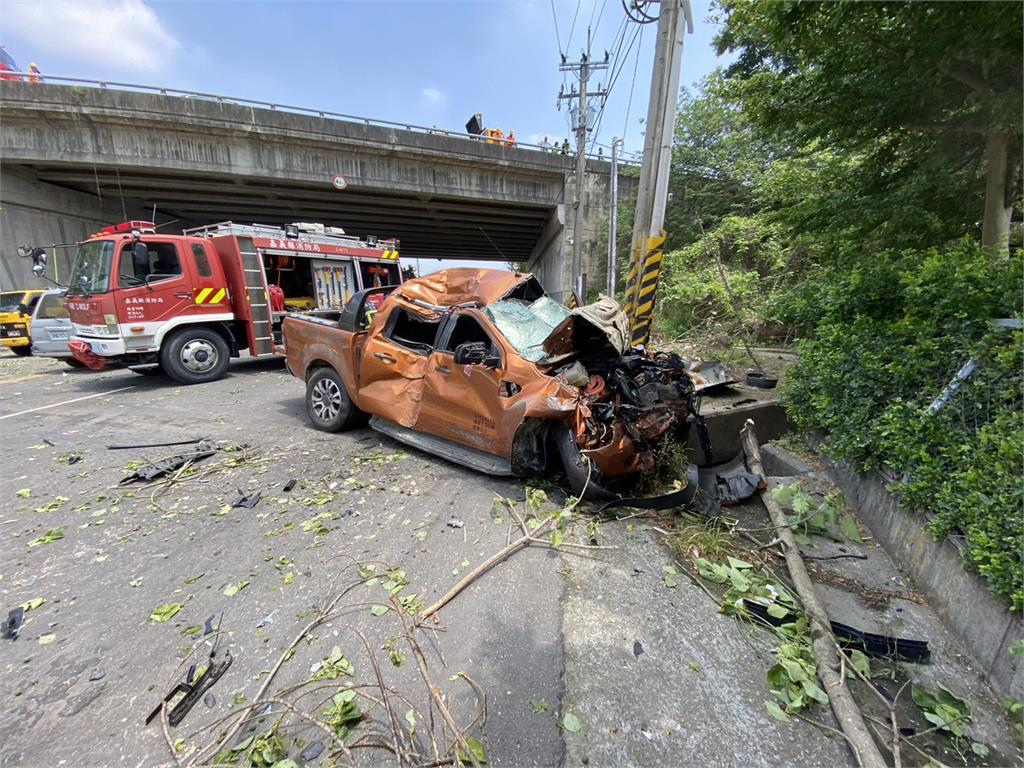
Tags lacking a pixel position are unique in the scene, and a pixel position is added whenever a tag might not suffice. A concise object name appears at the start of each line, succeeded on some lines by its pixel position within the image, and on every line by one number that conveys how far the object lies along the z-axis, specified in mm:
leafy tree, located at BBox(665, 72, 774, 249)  15297
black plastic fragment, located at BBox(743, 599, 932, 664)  2424
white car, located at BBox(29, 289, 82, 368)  9062
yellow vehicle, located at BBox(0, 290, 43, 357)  12055
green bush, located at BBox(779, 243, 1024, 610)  2365
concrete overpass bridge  13688
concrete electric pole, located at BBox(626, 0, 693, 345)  6512
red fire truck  7430
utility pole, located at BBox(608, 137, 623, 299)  14445
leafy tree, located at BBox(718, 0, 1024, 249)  3998
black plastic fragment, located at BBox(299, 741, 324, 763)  1744
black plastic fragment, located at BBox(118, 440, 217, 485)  4250
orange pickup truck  3632
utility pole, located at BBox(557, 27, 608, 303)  14553
